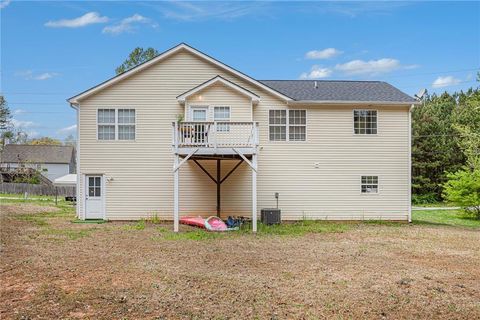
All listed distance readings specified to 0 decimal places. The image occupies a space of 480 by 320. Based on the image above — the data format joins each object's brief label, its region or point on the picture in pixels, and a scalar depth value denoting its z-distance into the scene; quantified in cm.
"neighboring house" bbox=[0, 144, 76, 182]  5247
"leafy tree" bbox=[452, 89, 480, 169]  2567
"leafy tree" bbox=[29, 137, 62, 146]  7554
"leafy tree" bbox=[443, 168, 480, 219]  2180
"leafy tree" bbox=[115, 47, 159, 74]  3850
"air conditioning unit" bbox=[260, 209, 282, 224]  1628
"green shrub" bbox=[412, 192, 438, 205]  3572
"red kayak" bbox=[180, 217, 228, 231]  1483
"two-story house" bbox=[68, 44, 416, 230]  1730
